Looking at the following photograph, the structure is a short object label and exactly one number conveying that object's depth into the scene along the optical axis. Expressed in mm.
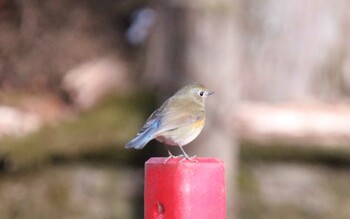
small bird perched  5639
